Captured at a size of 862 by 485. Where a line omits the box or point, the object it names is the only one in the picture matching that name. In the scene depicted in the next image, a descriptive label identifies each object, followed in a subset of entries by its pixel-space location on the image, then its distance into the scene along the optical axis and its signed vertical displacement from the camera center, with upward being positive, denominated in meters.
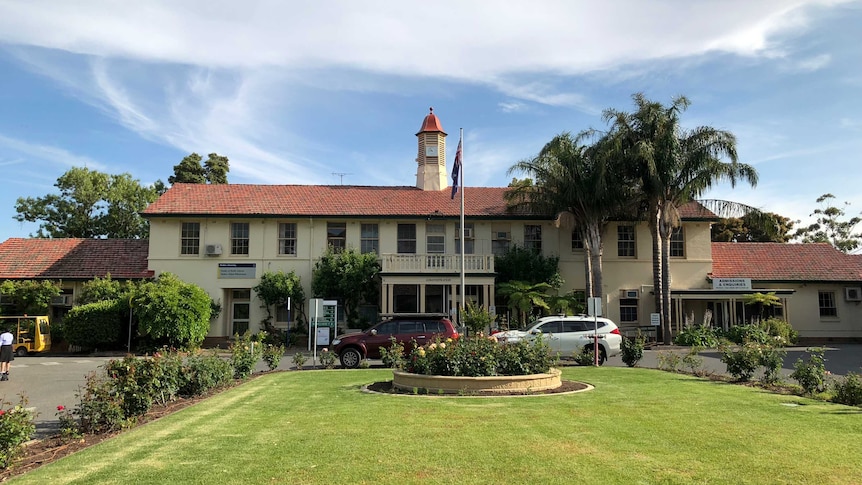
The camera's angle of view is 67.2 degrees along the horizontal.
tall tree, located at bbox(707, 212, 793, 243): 51.94 +6.08
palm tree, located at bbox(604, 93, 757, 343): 28.67 +6.56
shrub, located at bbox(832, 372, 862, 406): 11.05 -1.46
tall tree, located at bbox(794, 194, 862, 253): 57.03 +6.82
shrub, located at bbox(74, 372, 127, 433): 9.18 -1.45
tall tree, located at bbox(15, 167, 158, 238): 45.44 +7.21
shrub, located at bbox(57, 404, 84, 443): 8.47 -1.59
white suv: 20.78 -0.83
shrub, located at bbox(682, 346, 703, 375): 16.66 -1.37
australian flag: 26.88 +5.69
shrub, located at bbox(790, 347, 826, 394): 12.42 -1.31
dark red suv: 19.81 -0.87
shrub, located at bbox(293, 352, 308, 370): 18.63 -1.49
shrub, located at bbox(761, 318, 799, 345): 29.23 -1.00
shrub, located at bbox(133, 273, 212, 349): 26.55 -0.19
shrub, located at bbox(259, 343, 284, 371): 18.66 -1.42
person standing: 17.86 -1.14
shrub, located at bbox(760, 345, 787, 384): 14.47 -1.27
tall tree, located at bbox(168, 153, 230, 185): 50.66 +10.98
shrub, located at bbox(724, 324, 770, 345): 27.11 -1.12
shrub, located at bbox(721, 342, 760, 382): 14.77 -1.23
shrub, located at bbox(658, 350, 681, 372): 17.58 -1.48
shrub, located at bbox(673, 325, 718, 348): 29.47 -1.36
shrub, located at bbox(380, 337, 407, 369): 16.25 -1.23
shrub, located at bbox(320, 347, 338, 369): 19.38 -1.49
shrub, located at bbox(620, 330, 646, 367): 18.98 -1.27
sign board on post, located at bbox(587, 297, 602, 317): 18.98 +0.04
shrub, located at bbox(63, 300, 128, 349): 27.48 -0.70
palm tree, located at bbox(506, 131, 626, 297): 29.31 +5.48
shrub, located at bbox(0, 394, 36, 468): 7.02 -1.37
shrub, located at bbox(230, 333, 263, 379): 15.77 -1.23
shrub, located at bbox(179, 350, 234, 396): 12.48 -1.30
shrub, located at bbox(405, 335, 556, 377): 12.84 -1.02
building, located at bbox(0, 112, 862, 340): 31.39 +2.68
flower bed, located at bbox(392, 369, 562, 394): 12.37 -1.46
